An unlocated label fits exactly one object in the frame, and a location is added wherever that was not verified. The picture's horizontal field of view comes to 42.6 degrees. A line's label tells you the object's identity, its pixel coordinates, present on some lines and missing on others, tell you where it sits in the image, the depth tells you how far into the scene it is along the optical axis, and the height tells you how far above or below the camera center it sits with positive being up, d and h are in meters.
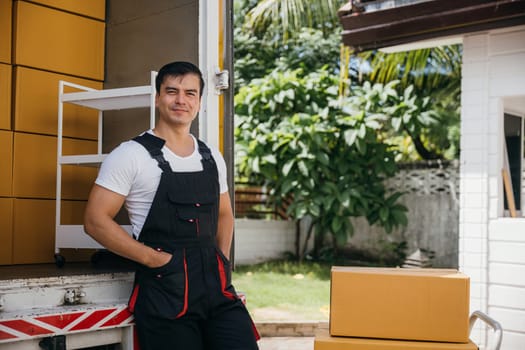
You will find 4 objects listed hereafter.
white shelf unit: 3.30 +0.40
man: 2.46 -0.17
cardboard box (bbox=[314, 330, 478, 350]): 2.50 -0.59
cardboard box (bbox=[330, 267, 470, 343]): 2.52 -0.45
